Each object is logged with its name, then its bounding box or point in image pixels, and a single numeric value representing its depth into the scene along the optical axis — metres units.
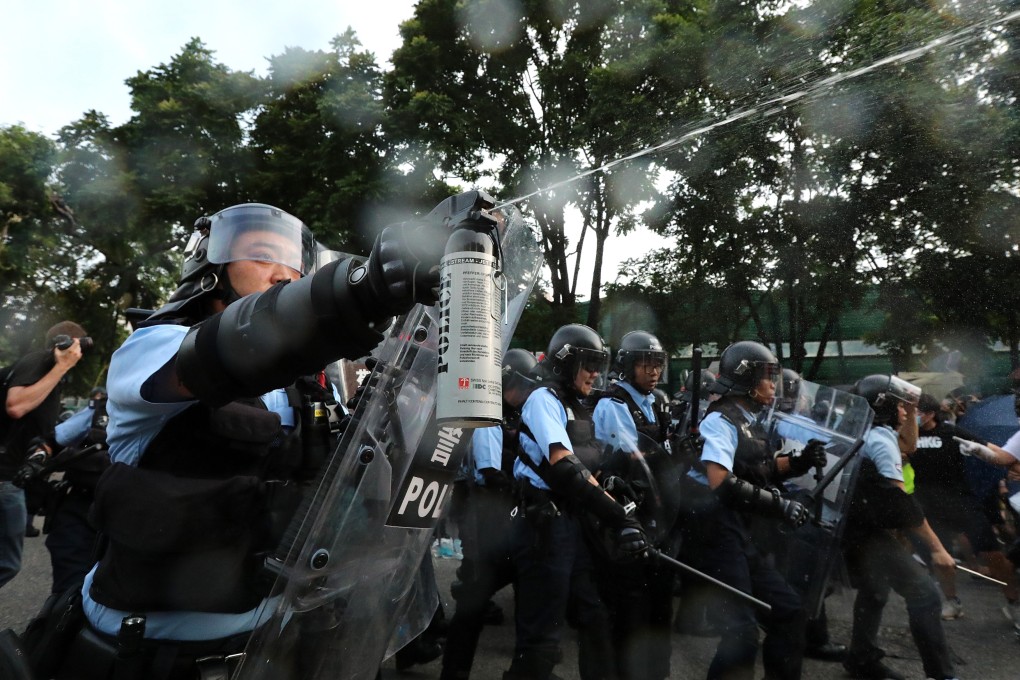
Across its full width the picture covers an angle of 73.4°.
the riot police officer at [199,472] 0.94
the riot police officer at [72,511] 3.13
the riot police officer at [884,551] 3.38
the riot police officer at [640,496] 3.36
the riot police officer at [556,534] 3.07
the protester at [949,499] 4.14
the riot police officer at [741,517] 3.07
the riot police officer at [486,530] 3.22
